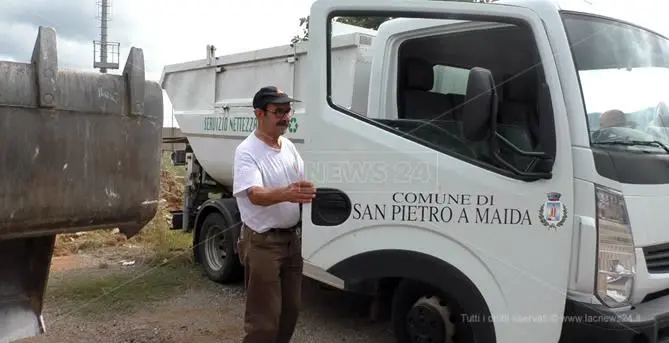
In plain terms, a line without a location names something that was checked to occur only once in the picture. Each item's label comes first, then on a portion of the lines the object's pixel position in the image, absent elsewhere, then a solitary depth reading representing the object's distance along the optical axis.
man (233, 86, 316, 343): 3.13
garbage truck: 2.67
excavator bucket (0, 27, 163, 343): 1.82
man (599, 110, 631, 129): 2.80
